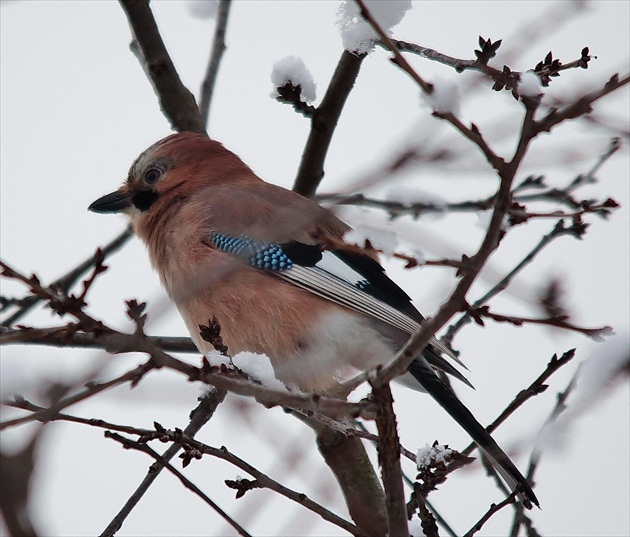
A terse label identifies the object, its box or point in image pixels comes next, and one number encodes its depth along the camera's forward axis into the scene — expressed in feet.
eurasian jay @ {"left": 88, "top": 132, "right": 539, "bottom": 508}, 26.13
